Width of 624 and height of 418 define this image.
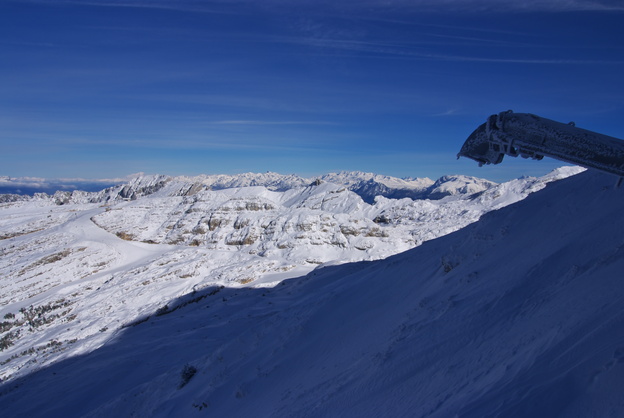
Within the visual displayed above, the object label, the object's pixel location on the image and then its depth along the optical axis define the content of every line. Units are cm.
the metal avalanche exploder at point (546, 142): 741
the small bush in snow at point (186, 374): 1816
